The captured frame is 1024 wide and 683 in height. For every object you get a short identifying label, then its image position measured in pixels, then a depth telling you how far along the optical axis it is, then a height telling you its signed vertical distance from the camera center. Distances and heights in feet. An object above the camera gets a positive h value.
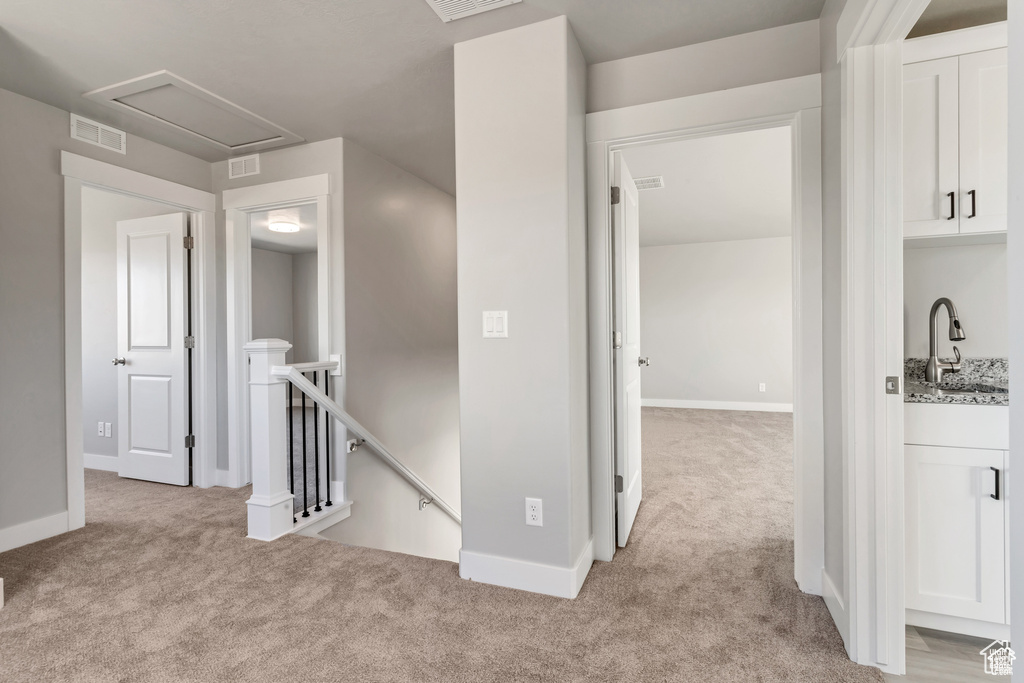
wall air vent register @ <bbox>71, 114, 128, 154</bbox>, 9.60 +4.06
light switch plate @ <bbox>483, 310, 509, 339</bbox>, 7.14 +0.20
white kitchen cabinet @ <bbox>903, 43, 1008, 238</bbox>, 5.83 +2.19
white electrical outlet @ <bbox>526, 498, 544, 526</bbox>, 6.97 -2.40
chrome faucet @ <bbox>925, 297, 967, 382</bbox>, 6.34 -0.04
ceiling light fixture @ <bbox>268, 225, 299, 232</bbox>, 20.02 +4.52
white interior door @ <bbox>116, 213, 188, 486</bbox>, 12.12 -0.22
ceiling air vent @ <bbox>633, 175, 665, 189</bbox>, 14.58 +4.51
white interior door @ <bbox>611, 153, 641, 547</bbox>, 8.19 -0.22
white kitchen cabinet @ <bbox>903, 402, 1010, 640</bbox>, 5.65 -2.09
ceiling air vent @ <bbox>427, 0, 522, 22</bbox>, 6.52 +4.31
